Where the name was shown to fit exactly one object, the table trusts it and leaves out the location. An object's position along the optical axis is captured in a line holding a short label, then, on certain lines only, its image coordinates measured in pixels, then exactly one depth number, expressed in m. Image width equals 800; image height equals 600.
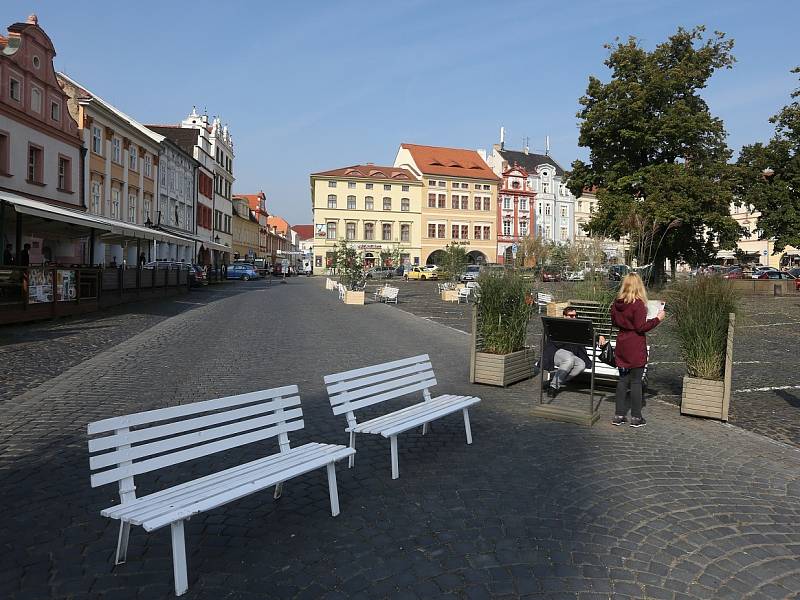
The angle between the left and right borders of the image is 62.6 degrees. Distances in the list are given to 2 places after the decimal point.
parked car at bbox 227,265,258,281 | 59.41
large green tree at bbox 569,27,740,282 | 35.97
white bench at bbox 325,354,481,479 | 5.18
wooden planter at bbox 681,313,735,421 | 7.12
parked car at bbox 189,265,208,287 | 40.51
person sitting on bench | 8.31
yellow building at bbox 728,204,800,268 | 76.65
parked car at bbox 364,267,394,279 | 67.97
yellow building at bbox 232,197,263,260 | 86.88
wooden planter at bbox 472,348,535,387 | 9.10
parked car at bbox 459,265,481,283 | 36.91
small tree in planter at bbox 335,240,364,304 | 29.44
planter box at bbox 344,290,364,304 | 28.03
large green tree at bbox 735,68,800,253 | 36.88
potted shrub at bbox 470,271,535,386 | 9.21
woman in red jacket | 6.80
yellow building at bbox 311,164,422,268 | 81.81
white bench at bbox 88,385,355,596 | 3.30
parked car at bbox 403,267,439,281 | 66.47
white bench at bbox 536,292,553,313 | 21.01
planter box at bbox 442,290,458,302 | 31.02
